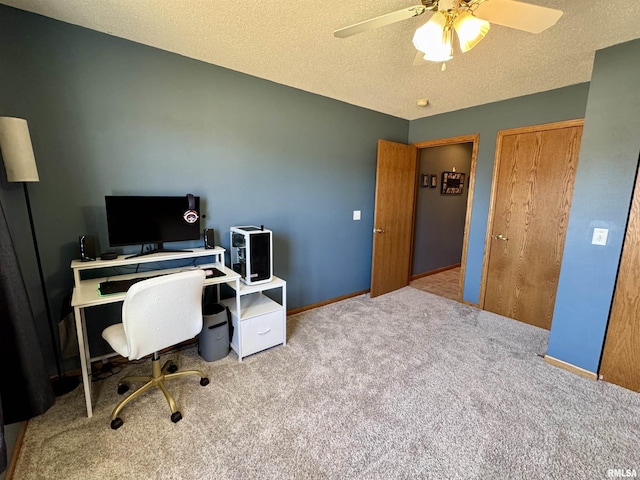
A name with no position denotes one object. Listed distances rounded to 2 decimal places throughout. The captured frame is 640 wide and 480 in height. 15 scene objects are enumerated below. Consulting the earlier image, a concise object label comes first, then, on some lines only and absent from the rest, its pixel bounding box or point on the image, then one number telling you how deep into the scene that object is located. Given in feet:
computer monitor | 6.68
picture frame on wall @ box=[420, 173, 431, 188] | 14.48
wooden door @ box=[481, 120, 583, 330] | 9.18
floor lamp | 5.11
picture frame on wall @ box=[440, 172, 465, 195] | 15.49
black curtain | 4.32
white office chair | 5.01
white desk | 5.44
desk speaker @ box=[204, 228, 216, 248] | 7.93
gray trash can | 7.38
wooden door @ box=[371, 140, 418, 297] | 11.82
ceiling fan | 4.22
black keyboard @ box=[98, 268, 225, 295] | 5.79
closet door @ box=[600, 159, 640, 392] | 6.47
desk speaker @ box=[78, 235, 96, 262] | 6.30
